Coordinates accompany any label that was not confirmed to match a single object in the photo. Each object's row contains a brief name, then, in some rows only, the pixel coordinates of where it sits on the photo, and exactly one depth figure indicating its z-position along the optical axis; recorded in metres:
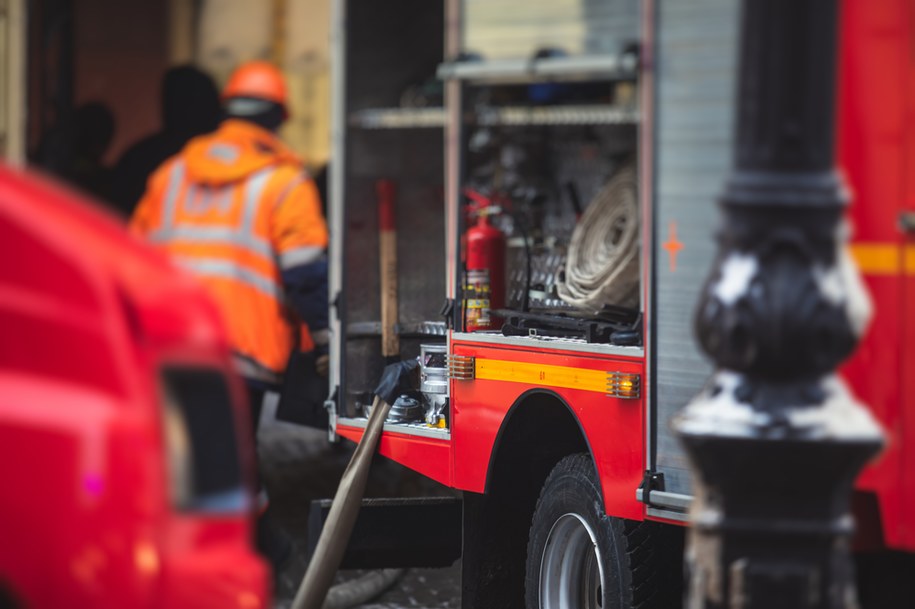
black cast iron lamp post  6.55
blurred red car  4.88
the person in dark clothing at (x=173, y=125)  15.76
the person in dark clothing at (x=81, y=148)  19.43
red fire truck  7.50
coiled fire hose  9.68
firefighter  11.64
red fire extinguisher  10.33
